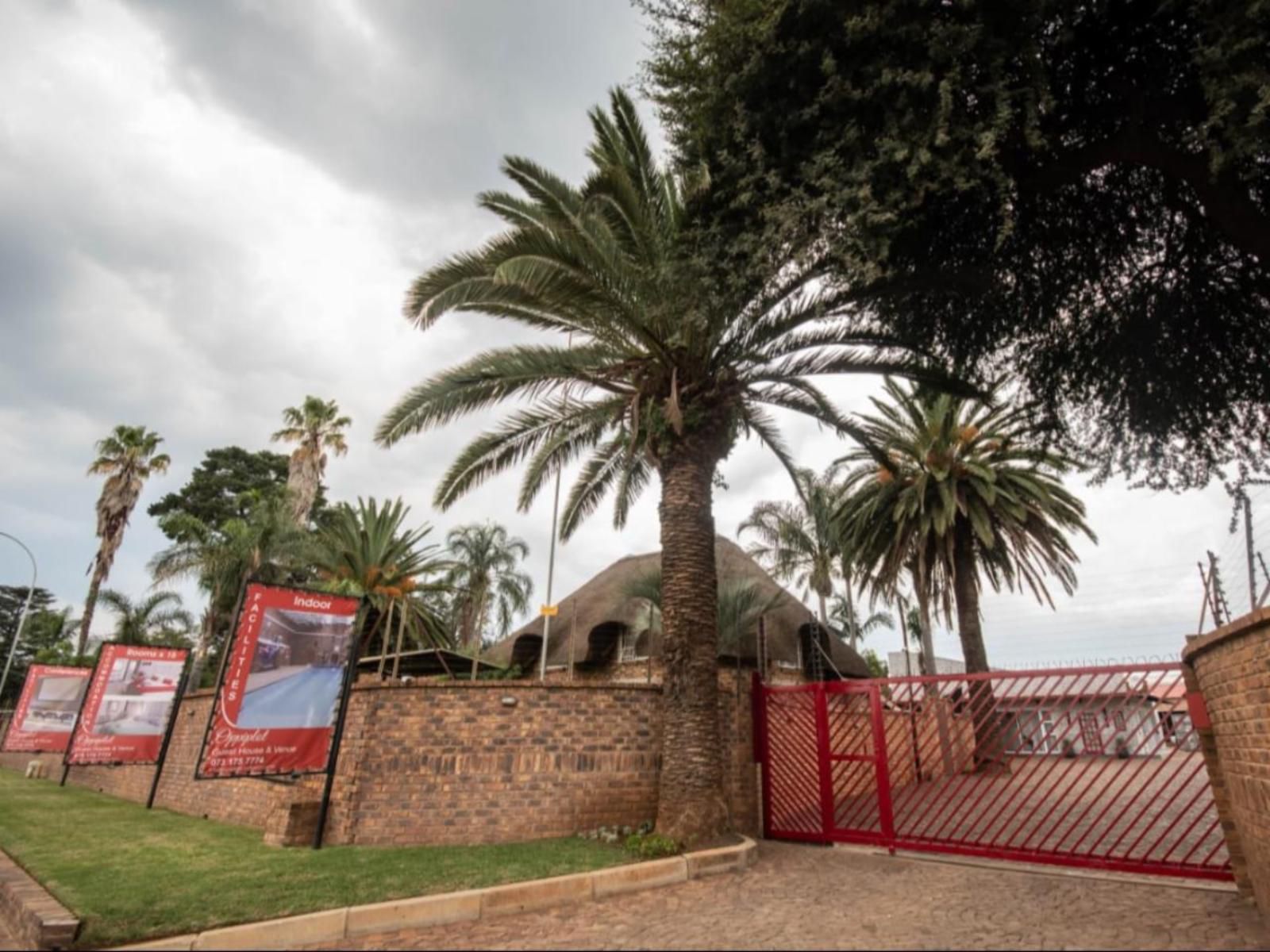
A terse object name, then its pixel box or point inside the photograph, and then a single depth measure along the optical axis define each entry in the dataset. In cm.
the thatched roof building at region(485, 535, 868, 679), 2233
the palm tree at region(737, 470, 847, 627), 2583
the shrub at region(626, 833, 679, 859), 767
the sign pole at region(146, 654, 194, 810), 1318
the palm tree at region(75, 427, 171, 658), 3456
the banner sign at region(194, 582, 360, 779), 785
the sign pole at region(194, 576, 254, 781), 788
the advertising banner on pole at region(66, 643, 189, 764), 1363
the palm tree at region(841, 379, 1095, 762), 1883
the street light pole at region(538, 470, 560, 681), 1639
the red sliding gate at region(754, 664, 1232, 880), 710
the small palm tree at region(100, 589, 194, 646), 3194
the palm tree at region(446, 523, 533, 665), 3784
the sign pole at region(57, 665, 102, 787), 1412
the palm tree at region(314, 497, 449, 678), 2205
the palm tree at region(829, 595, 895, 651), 4278
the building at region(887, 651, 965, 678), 3026
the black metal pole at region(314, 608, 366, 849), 812
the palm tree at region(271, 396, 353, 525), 3453
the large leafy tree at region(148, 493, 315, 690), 2480
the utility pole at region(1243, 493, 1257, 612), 772
